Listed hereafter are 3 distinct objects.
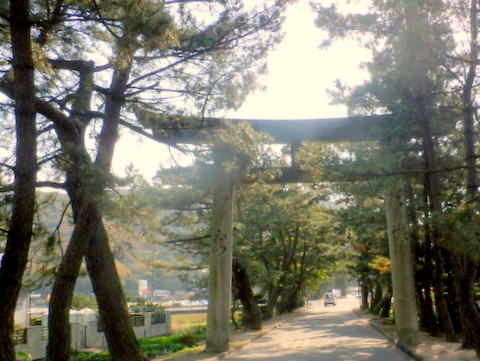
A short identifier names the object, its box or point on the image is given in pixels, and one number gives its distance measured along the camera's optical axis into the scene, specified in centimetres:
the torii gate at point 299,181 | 1653
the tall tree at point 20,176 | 791
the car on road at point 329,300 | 7788
